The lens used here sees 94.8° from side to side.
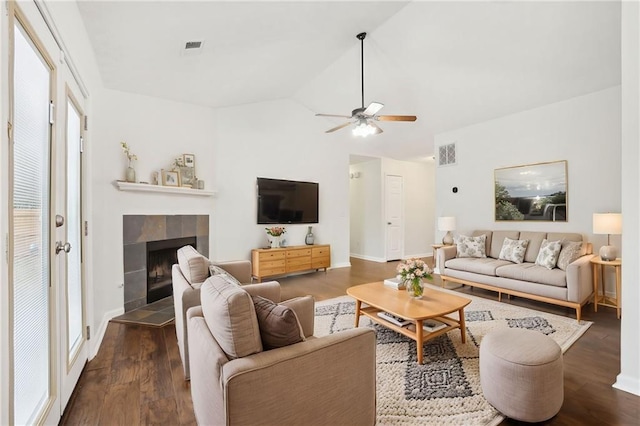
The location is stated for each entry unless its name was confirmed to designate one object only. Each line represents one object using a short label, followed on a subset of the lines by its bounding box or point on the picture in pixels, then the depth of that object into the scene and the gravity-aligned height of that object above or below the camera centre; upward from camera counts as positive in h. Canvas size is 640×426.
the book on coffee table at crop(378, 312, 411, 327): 2.61 -0.97
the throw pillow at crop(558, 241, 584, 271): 3.61 -0.51
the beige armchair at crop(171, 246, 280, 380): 2.16 -0.56
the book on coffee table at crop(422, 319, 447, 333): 2.53 -0.99
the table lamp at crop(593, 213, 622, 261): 3.42 -0.17
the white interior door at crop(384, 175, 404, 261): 7.43 -0.10
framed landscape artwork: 4.35 +0.33
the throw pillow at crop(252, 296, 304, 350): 1.32 -0.52
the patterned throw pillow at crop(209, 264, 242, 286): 2.27 -0.45
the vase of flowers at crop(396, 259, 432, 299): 2.72 -0.58
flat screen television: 5.29 +0.23
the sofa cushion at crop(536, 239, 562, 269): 3.75 -0.54
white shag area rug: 1.79 -1.20
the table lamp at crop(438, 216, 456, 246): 5.29 -0.23
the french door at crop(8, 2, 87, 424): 1.23 -0.06
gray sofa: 3.32 -0.78
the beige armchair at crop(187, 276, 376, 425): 1.12 -0.67
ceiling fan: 3.45 +1.13
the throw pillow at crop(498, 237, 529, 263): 4.19 -0.54
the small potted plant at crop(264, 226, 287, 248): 5.21 -0.38
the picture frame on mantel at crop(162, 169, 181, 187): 4.11 +0.51
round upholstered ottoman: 1.65 -0.96
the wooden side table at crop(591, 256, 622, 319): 3.41 -0.86
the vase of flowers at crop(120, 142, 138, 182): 3.75 +0.66
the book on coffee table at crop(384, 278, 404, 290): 3.07 -0.75
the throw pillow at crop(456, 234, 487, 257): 4.65 -0.54
